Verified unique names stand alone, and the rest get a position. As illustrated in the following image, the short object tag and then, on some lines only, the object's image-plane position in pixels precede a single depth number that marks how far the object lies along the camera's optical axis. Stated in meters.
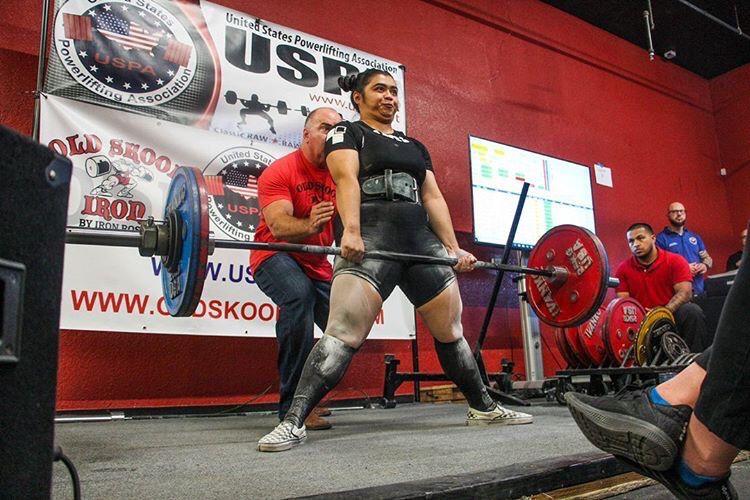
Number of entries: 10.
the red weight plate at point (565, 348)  3.36
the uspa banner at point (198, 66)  2.67
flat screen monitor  3.61
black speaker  0.46
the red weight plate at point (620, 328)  3.09
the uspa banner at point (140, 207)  2.50
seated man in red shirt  3.44
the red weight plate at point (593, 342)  3.32
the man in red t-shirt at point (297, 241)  2.04
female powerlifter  1.72
